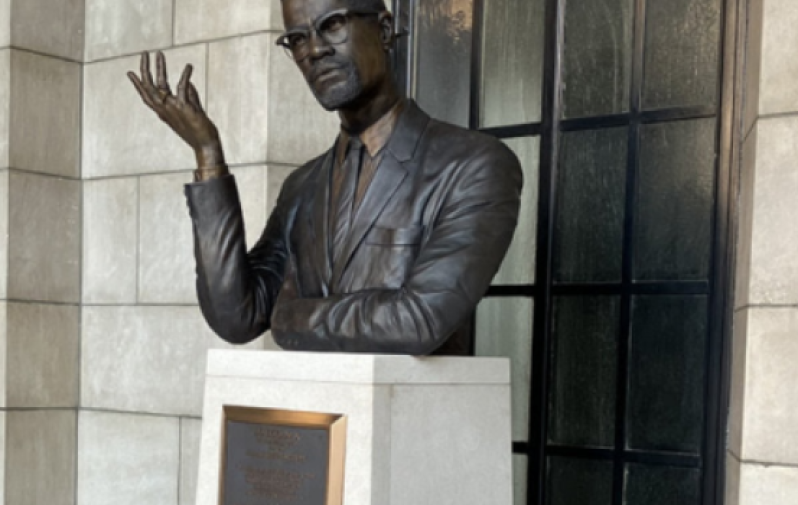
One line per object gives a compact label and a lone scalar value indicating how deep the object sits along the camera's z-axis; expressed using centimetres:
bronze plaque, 440
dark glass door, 573
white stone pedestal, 435
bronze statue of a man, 447
